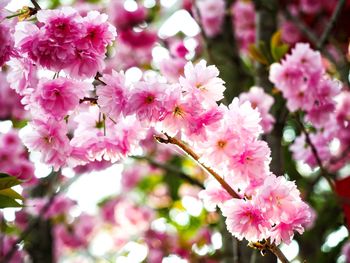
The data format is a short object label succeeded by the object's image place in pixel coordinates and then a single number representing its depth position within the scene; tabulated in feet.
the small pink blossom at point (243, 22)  7.65
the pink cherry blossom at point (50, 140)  3.66
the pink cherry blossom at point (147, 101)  3.53
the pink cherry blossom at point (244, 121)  3.63
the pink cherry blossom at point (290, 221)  3.51
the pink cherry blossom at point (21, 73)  3.62
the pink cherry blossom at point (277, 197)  3.48
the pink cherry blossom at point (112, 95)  3.56
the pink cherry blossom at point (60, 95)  3.57
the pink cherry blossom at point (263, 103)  4.64
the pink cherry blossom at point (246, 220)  3.49
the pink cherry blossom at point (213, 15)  6.16
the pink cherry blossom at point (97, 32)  3.54
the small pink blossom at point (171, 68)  5.70
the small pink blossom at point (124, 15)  7.76
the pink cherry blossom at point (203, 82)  3.57
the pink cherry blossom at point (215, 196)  3.71
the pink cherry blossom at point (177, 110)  3.54
